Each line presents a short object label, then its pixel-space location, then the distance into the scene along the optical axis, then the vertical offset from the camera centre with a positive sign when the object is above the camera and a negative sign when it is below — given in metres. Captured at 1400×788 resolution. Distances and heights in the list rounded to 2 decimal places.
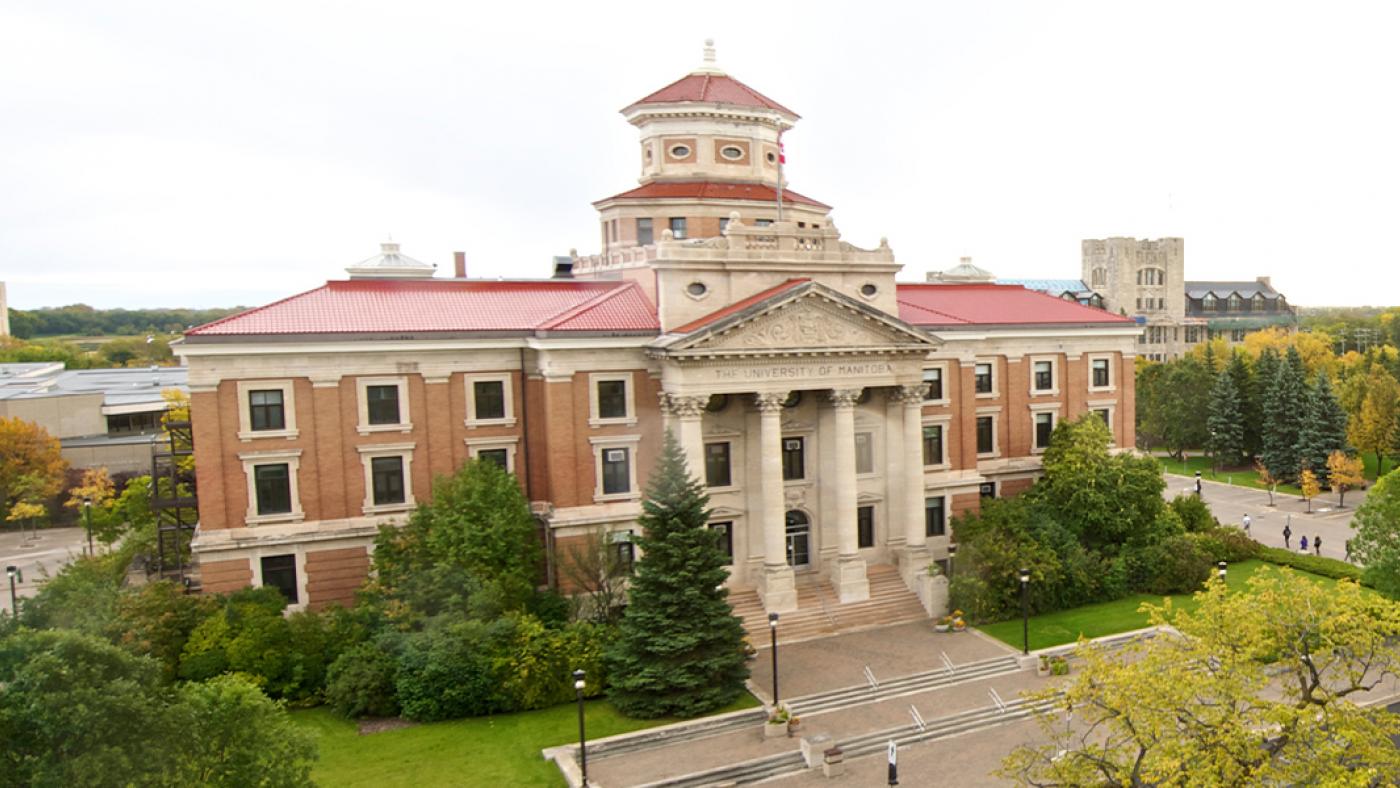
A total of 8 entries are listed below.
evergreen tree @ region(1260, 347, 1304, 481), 67.81 -5.63
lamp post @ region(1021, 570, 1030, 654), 33.78 -9.13
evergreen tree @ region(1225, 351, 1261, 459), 74.31 -4.48
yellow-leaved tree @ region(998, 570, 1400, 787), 18.36 -7.30
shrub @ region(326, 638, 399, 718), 30.98 -10.03
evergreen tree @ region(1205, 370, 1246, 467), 73.75 -5.85
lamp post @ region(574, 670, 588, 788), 25.52 -10.00
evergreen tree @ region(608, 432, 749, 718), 30.73 -8.14
